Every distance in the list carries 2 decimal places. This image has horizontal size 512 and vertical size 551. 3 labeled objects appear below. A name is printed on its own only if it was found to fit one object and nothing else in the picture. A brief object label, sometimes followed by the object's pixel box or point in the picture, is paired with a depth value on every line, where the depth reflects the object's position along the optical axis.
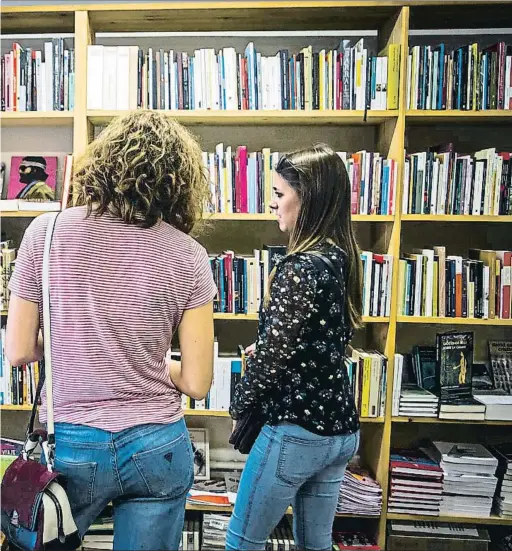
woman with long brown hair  1.36
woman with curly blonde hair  1.11
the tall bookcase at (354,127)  2.23
